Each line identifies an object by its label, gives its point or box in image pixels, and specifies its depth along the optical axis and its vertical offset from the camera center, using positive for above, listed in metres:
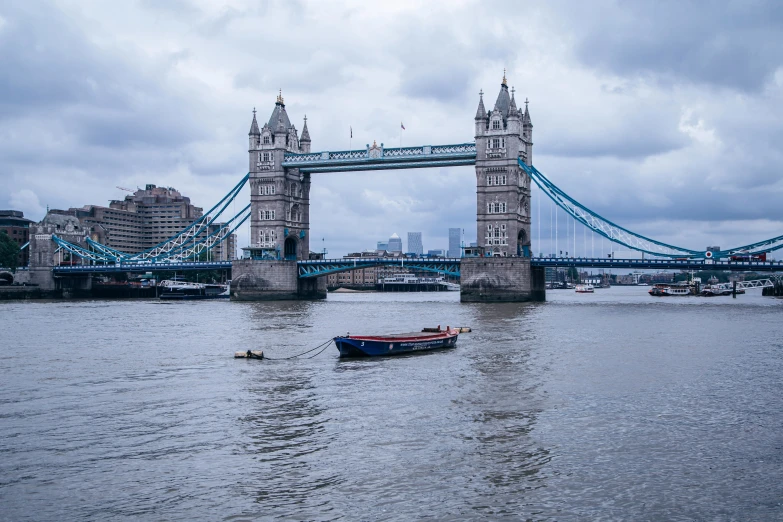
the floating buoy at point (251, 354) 34.59 -2.92
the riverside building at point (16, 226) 162.56 +13.36
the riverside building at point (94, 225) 169.02 +15.34
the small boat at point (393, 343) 35.12 -2.64
